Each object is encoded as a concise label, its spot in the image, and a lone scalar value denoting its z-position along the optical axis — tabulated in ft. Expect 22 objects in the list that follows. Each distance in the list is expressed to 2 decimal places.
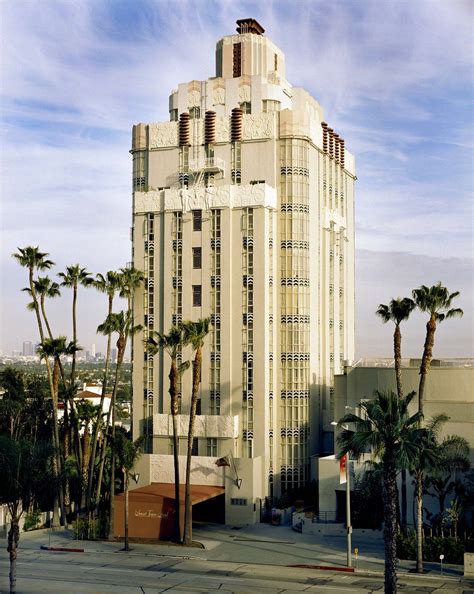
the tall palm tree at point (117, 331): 228.78
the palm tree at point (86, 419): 242.78
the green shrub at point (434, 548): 171.83
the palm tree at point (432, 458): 147.78
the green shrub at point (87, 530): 204.03
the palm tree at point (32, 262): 242.58
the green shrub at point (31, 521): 219.20
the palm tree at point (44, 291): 243.40
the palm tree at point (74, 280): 247.50
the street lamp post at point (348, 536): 167.84
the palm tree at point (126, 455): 194.32
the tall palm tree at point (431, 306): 188.44
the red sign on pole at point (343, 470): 177.52
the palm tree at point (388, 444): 130.21
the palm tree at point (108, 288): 237.66
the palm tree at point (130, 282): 244.01
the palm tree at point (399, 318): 191.42
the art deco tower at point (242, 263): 237.45
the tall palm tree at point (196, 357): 196.54
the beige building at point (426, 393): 207.82
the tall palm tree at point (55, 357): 227.40
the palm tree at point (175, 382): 198.70
